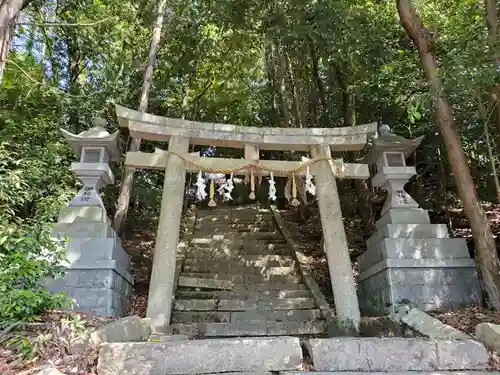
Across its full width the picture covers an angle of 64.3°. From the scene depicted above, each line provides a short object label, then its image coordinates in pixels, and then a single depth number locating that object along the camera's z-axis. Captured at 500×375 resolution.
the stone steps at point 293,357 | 2.97
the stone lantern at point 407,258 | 5.66
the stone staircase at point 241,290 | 5.89
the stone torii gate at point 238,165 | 5.28
